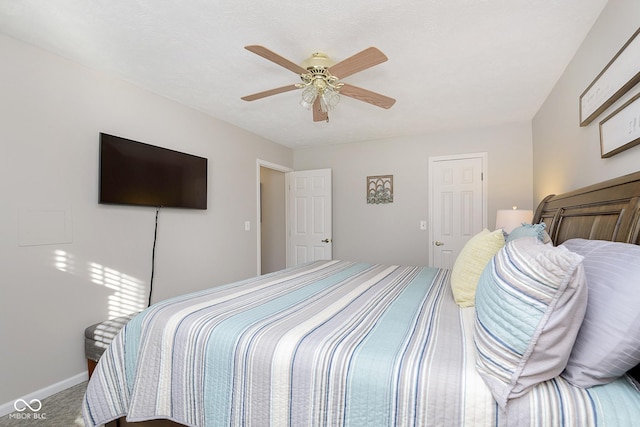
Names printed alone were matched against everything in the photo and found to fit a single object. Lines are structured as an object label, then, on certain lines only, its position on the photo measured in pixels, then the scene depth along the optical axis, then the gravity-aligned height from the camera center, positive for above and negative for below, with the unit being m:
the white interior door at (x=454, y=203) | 3.68 +0.14
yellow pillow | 1.47 -0.28
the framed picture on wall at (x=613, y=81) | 1.29 +0.69
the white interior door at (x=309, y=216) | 4.41 -0.04
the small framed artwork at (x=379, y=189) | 4.14 +0.36
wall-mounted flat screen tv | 2.28 +0.35
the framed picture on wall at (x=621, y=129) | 1.30 +0.42
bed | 0.76 -0.47
